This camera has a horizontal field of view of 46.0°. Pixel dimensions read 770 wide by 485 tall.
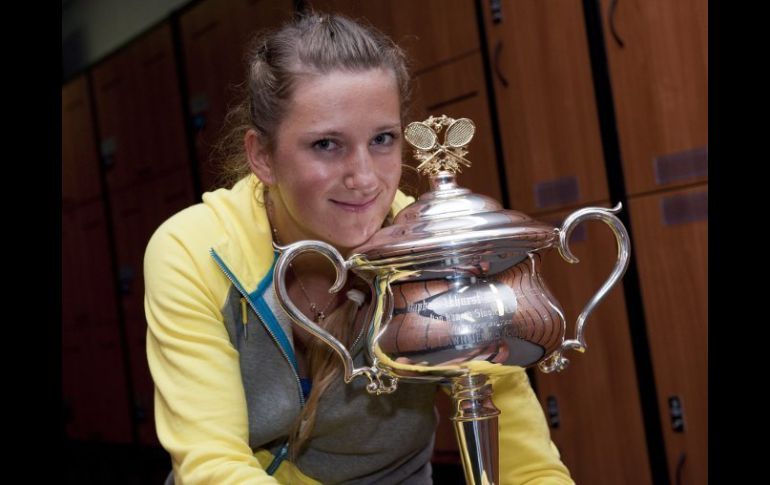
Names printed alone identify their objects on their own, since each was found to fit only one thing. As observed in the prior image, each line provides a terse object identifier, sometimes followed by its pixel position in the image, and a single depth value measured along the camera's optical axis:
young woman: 0.93
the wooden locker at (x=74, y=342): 5.62
